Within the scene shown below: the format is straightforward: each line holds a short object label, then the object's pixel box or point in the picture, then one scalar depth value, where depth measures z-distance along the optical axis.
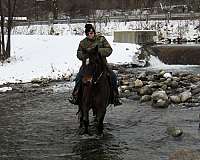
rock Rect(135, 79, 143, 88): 17.83
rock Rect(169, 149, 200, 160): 8.23
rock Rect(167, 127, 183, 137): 10.62
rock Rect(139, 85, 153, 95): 16.47
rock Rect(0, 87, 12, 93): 18.53
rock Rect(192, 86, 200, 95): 16.26
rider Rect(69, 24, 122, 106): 10.56
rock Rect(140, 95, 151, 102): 15.48
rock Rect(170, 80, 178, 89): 17.59
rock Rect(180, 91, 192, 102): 15.07
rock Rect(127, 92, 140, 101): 15.98
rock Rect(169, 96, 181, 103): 14.94
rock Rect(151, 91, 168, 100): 14.90
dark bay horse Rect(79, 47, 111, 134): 10.12
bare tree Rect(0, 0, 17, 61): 26.86
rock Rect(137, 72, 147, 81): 19.53
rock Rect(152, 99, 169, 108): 14.34
